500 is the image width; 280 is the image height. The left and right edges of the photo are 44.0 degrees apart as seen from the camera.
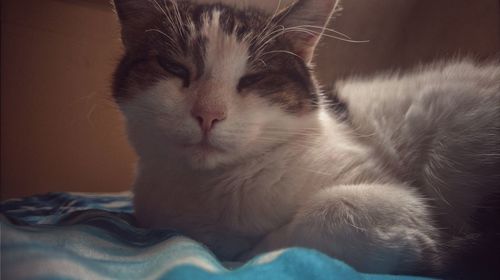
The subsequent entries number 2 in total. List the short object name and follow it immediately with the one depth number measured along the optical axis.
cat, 0.30
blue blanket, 0.22
